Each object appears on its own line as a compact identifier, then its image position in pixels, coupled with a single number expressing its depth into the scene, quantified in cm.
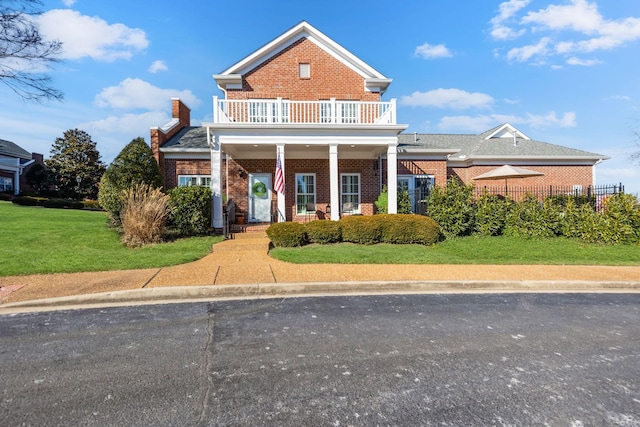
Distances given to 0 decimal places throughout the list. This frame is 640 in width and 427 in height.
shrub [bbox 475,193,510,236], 1372
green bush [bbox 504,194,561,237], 1328
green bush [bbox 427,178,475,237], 1363
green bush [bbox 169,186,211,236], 1261
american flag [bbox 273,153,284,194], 1356
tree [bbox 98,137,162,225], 1240
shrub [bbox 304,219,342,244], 1228
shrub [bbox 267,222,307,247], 1175
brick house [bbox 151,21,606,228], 1627
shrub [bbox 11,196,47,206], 2409
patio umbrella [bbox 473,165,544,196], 1579
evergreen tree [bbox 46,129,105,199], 3116
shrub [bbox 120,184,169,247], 1120
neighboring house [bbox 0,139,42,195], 3241
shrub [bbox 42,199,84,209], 2523
